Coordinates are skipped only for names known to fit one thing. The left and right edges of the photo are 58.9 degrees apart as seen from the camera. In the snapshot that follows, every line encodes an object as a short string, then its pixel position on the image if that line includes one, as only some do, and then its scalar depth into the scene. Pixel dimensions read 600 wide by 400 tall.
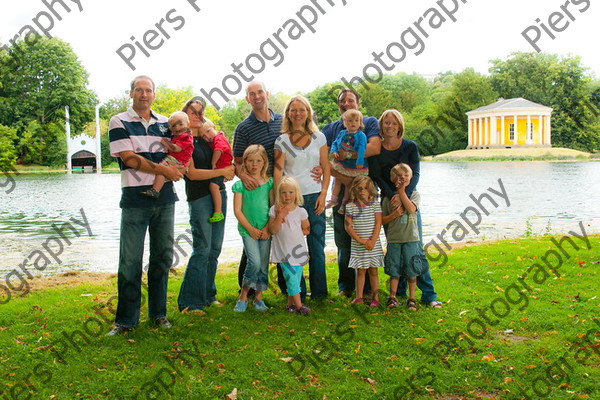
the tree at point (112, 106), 58.31
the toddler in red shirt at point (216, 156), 4.97
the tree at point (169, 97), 61.52
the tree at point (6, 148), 37.66
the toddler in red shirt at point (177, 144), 4.41
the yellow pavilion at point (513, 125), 61.44
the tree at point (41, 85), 46.41
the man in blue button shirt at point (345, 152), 5.20
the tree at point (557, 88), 62.92
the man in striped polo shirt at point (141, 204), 4.28
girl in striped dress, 5.16
